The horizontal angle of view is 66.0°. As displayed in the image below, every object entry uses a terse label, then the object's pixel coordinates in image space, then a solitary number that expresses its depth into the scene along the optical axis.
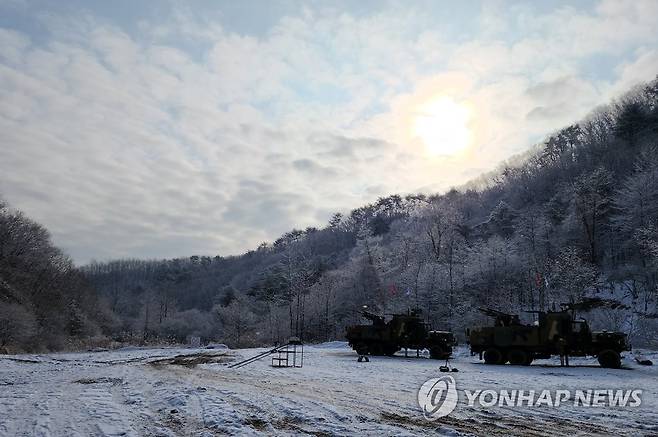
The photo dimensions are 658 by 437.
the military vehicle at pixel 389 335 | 29.52
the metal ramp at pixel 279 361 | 22.05
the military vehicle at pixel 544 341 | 21.42
